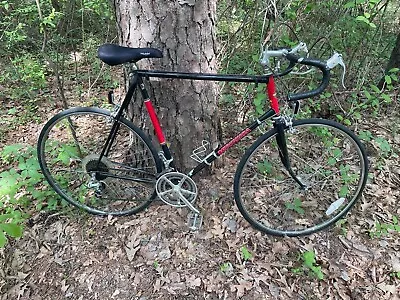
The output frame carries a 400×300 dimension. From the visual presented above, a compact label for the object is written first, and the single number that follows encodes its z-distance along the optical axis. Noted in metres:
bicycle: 2.45
